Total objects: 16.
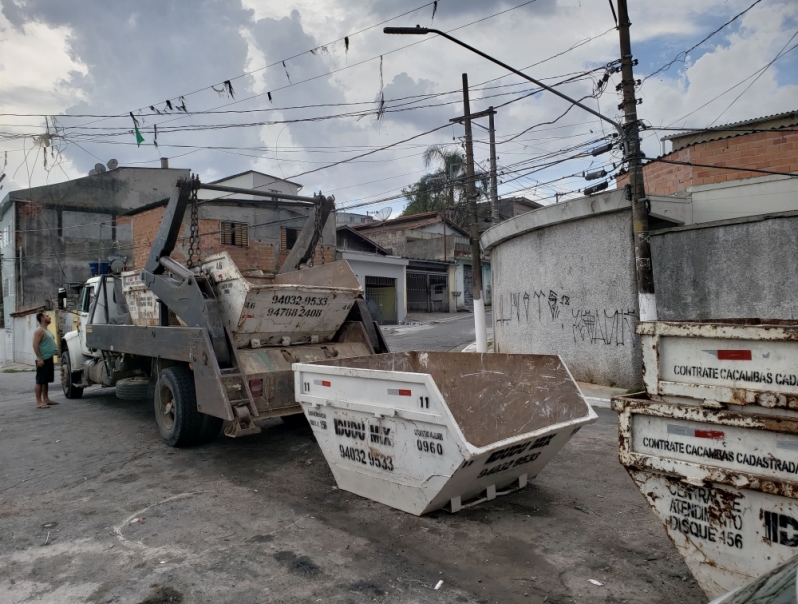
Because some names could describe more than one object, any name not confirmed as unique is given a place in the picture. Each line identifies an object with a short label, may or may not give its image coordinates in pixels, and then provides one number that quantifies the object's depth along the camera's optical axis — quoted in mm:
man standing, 9805
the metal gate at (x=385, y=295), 31922
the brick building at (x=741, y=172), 11008
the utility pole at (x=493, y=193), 19706
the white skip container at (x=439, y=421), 4180
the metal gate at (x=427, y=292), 35750
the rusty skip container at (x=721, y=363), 2809
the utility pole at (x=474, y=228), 15855
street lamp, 8836
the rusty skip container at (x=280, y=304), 6391
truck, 6176
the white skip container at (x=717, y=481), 2766
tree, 30250
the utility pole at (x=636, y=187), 9648
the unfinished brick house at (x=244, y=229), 26344
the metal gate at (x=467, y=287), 38753
